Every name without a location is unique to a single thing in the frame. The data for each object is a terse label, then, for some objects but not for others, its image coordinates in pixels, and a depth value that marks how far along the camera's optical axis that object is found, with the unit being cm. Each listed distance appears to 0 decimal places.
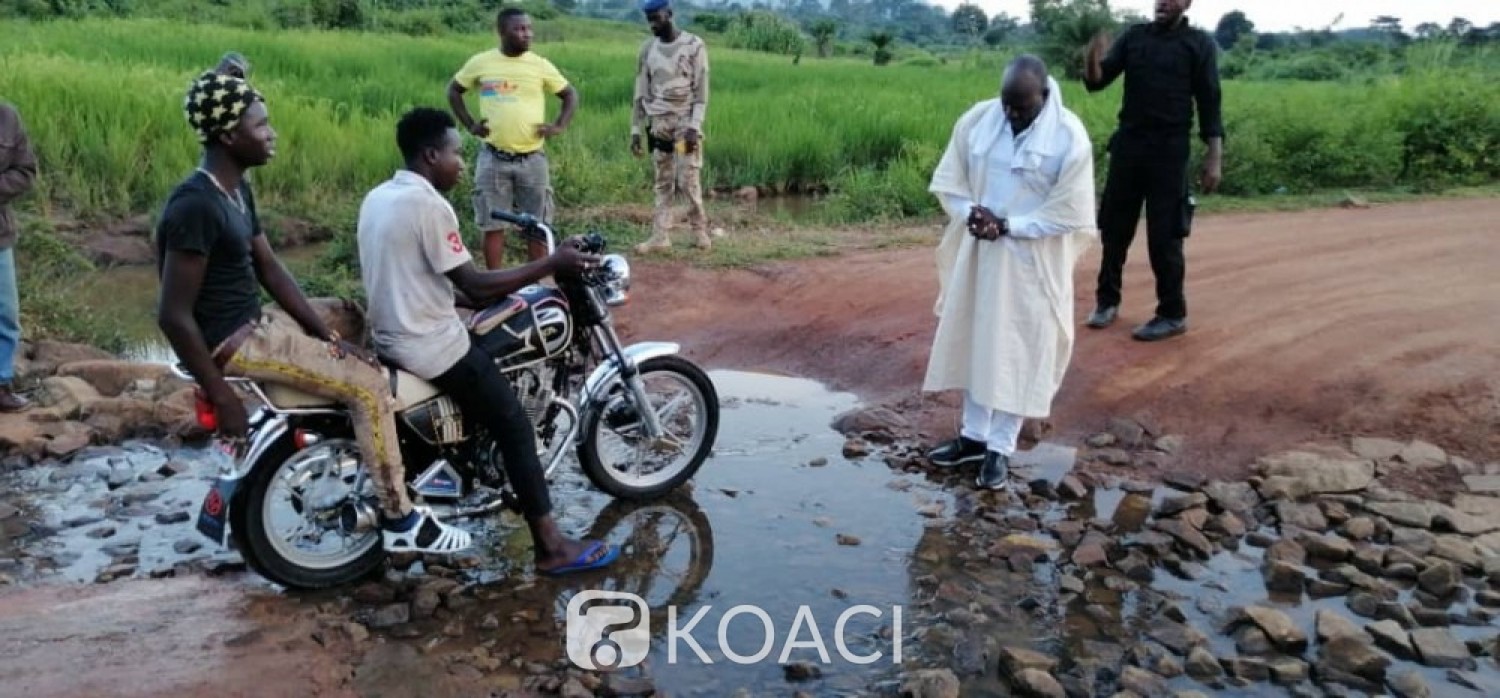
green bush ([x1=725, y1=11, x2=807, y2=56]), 3947
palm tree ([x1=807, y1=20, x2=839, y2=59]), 4162
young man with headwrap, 332
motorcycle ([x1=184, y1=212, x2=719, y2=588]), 373
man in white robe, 456
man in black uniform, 572
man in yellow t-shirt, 732
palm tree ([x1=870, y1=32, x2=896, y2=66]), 3722
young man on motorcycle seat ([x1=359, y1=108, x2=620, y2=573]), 372
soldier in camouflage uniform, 812
